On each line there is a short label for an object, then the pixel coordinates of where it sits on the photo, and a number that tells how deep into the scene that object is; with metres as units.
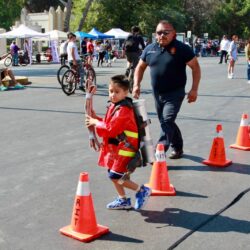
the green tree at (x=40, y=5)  81.16
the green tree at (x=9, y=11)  50.84
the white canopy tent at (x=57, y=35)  37.94
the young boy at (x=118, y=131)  4.33
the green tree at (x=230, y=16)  73.00
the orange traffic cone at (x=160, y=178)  5.18
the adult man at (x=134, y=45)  13.91
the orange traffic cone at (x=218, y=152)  6.34
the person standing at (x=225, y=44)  26.46
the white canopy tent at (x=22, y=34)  33.38
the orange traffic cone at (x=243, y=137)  7.23
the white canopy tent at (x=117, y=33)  45.34
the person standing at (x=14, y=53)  32.86
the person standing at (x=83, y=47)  32.92
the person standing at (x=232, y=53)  19.70
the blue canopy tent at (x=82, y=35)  39.99
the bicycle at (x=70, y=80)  13.90
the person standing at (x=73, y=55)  13.45
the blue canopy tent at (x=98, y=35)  42.74
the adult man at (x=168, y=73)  5.93
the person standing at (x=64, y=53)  19.48
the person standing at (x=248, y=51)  16.50
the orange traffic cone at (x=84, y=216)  4.03
